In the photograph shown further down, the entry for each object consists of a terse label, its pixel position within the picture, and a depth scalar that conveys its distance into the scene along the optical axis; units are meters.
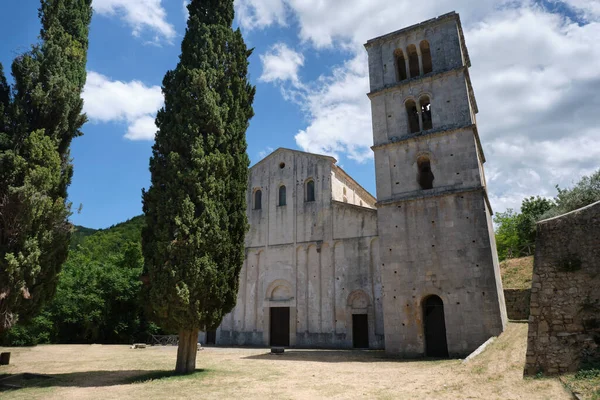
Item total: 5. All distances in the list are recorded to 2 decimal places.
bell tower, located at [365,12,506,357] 17.27
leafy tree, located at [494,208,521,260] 49.59
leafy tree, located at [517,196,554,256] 41.86
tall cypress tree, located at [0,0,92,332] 10.90
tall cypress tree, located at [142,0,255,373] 12.08
